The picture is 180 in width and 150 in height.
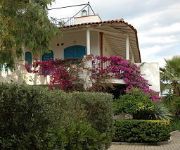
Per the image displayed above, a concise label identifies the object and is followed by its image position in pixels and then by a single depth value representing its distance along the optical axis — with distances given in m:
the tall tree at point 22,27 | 12.89
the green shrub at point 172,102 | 32.53
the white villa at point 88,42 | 24.25
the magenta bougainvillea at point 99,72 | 23.22
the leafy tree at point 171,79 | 33.28
